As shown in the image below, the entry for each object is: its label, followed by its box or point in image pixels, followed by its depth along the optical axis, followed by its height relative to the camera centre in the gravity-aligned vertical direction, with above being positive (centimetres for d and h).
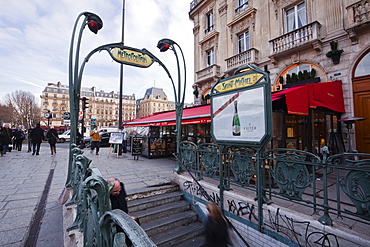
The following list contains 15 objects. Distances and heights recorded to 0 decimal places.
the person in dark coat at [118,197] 266 -100
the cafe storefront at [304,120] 491 +45
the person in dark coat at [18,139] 1319 -44
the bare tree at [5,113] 3452 +389
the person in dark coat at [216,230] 246 -138
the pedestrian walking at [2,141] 1017 -44
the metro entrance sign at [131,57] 485 +216
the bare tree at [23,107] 3369 +497
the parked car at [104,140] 1817 -76
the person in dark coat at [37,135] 1054 -12
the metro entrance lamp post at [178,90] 577 +143
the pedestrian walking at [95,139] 1097 -39
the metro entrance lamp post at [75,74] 458 +153
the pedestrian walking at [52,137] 1123 -25
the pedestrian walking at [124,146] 1216 -93
